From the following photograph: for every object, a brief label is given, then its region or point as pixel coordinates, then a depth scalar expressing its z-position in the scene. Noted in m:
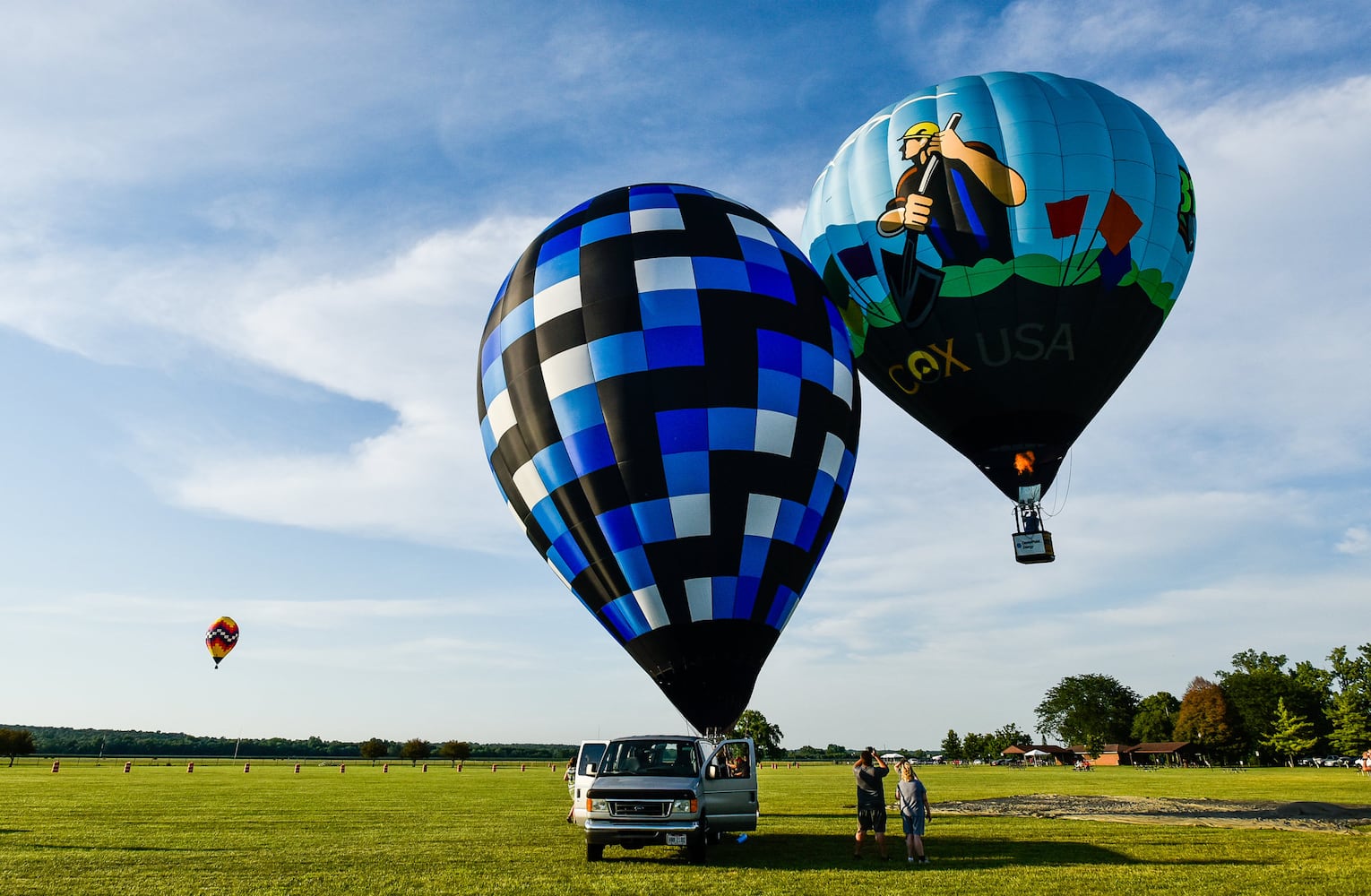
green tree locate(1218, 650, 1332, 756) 98.50
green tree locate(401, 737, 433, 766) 89.58
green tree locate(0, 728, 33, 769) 73.75
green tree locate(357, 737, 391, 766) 93.35
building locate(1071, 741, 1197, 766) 109.31
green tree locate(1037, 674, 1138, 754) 135.75
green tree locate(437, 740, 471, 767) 101.44
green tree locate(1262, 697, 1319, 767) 92.81
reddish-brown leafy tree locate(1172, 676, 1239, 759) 104.12
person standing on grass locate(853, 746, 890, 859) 12.64
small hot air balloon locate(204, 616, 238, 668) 59.53
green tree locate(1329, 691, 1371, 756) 81.12
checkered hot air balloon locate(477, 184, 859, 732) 16.44
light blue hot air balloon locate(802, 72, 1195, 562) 20.69
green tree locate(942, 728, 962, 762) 148.38
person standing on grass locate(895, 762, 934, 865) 11.82
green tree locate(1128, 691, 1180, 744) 121.69
